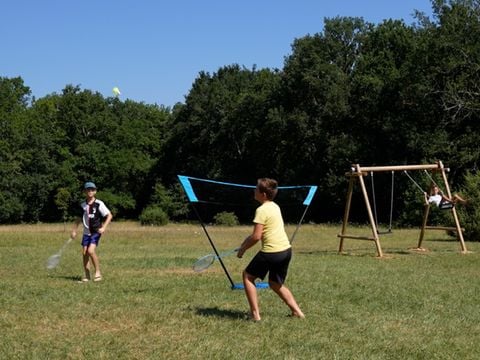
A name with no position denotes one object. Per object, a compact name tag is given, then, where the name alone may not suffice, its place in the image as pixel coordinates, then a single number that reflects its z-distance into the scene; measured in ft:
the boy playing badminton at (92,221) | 38.63
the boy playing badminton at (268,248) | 25.23
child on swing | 60.75
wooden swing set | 58.34
